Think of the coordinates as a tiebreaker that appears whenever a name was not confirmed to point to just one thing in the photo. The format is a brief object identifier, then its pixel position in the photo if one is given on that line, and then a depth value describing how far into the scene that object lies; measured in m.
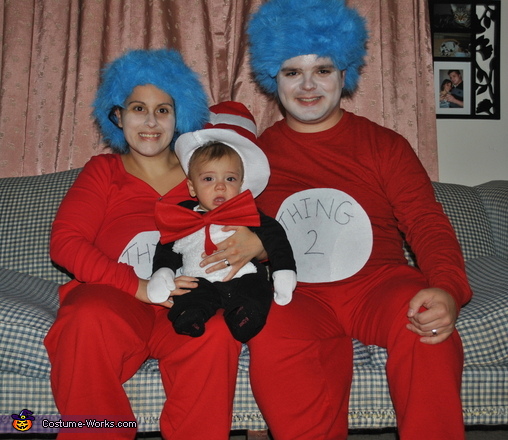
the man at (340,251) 1.33
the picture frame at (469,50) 2.70
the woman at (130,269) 1.34
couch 1.50
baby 1.40
